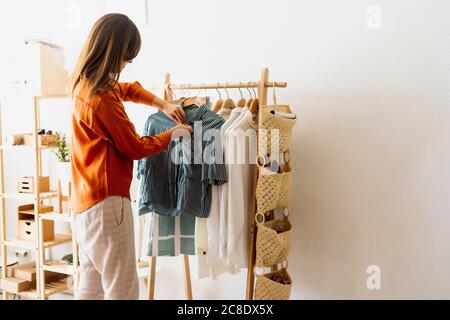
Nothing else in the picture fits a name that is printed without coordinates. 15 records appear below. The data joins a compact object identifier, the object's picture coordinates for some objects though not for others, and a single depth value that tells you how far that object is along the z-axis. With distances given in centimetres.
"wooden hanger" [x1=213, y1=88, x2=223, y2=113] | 238
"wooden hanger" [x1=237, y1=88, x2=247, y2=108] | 232
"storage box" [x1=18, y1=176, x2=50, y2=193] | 293
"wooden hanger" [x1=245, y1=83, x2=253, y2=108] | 228
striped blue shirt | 219
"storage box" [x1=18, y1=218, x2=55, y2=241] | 294
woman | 177
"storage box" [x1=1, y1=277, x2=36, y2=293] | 293
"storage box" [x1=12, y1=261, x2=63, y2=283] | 299
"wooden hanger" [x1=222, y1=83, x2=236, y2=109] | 234
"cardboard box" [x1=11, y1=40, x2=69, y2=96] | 278
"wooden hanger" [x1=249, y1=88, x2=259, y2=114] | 225
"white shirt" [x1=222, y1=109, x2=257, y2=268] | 217
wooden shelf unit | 280
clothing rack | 224
